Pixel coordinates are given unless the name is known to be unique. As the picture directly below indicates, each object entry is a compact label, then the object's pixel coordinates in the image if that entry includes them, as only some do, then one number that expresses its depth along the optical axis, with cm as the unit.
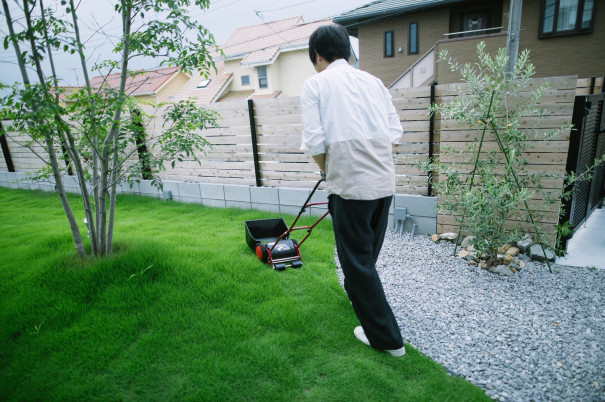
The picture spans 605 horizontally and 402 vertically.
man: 192
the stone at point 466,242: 378
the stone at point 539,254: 338
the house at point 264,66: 1875
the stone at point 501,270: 323
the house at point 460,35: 920
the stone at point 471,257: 351
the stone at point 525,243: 353
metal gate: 326
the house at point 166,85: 2142
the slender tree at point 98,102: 259
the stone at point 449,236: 400
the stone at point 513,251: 351
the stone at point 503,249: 360
